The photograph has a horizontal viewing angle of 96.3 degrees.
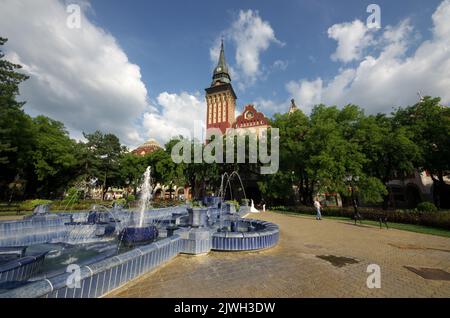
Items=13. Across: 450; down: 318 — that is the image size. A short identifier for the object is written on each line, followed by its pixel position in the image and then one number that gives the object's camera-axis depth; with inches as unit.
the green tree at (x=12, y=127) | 852.0
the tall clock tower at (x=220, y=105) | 2143.0
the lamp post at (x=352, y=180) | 772.3
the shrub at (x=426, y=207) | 607.1
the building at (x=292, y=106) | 2110.2
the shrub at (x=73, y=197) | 975.0
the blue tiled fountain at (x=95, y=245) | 120.9
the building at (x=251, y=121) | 1852.9
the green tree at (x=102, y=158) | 1498.5
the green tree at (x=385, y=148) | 914.7
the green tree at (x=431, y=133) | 953.5
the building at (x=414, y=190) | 1221.7
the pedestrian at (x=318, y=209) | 695.4
